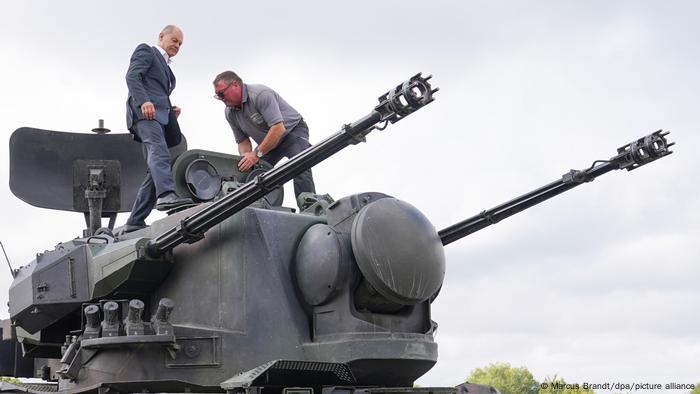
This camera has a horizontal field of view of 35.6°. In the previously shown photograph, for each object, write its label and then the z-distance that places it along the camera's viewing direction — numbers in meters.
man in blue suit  11.87
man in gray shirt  12.48
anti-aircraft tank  10.23
